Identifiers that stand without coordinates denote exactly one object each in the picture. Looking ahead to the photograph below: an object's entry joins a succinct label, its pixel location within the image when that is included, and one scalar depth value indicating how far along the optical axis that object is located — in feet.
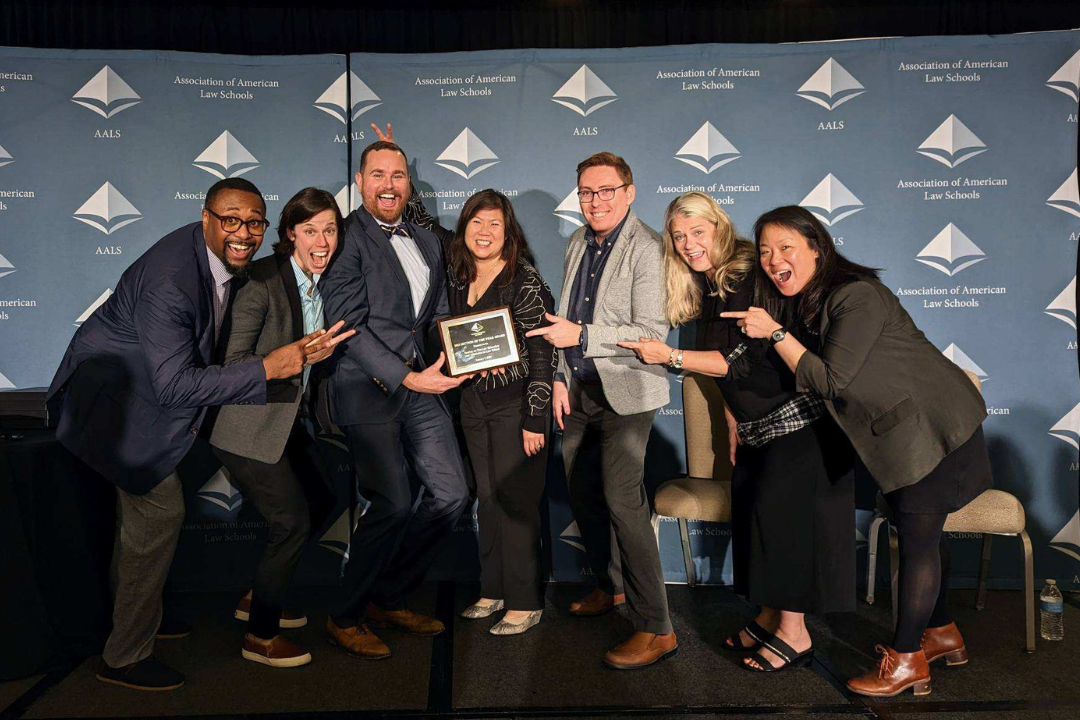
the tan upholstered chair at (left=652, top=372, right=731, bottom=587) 12.14
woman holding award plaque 10.00
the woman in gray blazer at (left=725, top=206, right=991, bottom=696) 8.36
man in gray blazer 9.62
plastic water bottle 10.49
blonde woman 9.14
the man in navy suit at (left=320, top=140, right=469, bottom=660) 9.75
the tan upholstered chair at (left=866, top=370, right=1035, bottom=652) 10.15
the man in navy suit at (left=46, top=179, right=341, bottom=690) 8.31
